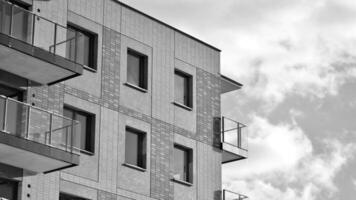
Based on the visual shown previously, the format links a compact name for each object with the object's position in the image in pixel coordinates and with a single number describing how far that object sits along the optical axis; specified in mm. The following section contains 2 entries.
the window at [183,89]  40469
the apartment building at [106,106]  32844
